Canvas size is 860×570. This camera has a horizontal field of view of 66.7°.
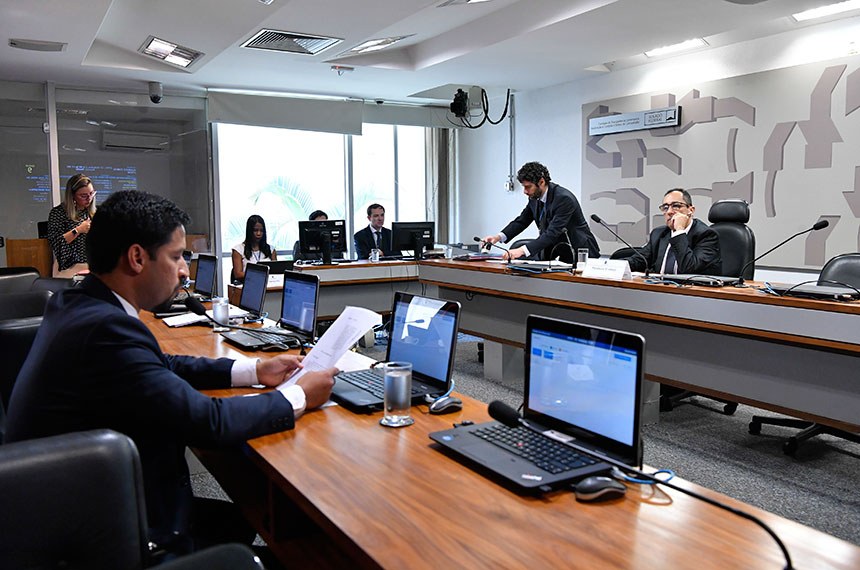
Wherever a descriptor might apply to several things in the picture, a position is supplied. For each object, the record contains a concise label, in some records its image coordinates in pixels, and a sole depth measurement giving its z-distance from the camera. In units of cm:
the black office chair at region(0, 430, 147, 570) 99
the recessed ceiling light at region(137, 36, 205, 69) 552
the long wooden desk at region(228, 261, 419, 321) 577
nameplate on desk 385
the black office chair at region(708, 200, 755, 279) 431
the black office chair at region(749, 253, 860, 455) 337
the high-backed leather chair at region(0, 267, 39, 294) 372
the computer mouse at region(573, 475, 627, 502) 123
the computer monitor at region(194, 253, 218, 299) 452
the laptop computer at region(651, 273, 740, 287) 336
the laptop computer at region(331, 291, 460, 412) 188
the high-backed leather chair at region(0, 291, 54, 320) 282
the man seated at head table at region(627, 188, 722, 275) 412
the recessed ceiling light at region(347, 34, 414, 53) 588
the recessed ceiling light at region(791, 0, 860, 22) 449
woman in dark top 479
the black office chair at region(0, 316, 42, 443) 228
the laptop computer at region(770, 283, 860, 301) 276
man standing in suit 509
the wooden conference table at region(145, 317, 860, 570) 104
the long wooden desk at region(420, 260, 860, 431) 275
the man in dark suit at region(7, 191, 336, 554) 138
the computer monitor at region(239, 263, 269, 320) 347
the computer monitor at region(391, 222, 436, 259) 612
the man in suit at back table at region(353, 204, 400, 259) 695
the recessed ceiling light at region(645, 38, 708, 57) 557
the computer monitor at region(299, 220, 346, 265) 591
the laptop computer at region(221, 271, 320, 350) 275
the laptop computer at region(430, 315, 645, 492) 132
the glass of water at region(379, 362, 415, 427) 170
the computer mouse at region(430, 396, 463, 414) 177
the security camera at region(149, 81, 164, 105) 689
